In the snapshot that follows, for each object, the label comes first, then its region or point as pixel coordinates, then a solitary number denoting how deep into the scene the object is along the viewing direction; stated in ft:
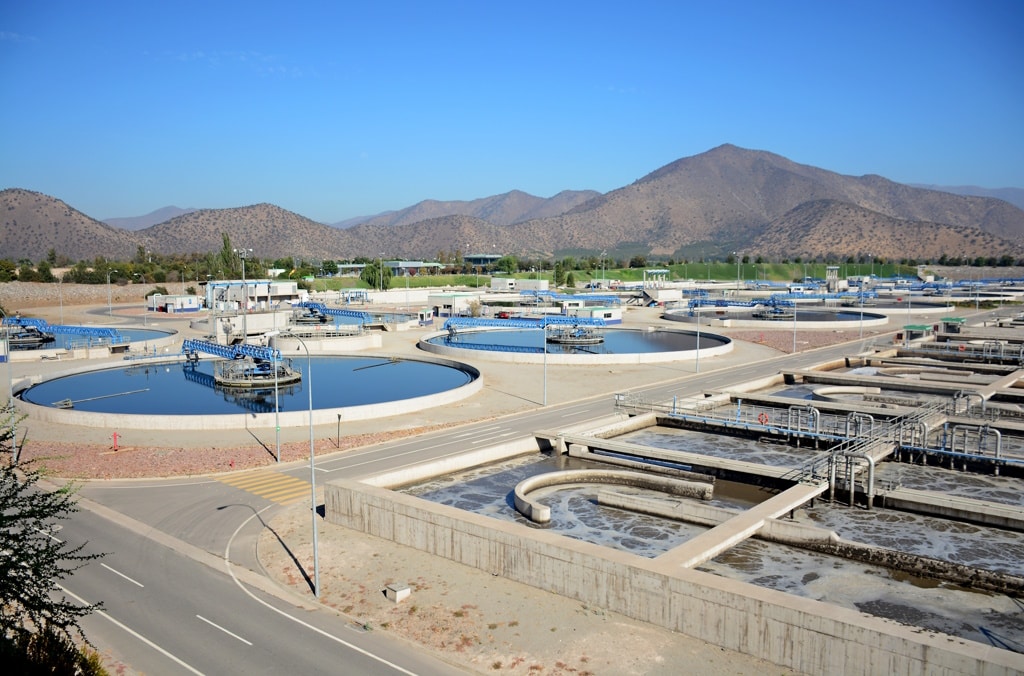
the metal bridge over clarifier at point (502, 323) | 247.09
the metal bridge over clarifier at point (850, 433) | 93.97
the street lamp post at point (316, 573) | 64.34
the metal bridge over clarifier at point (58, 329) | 242.58
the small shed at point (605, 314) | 289.33
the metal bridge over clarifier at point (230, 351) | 167.73
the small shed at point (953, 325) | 257.75
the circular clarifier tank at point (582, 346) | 197.98
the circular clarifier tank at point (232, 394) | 125.70
